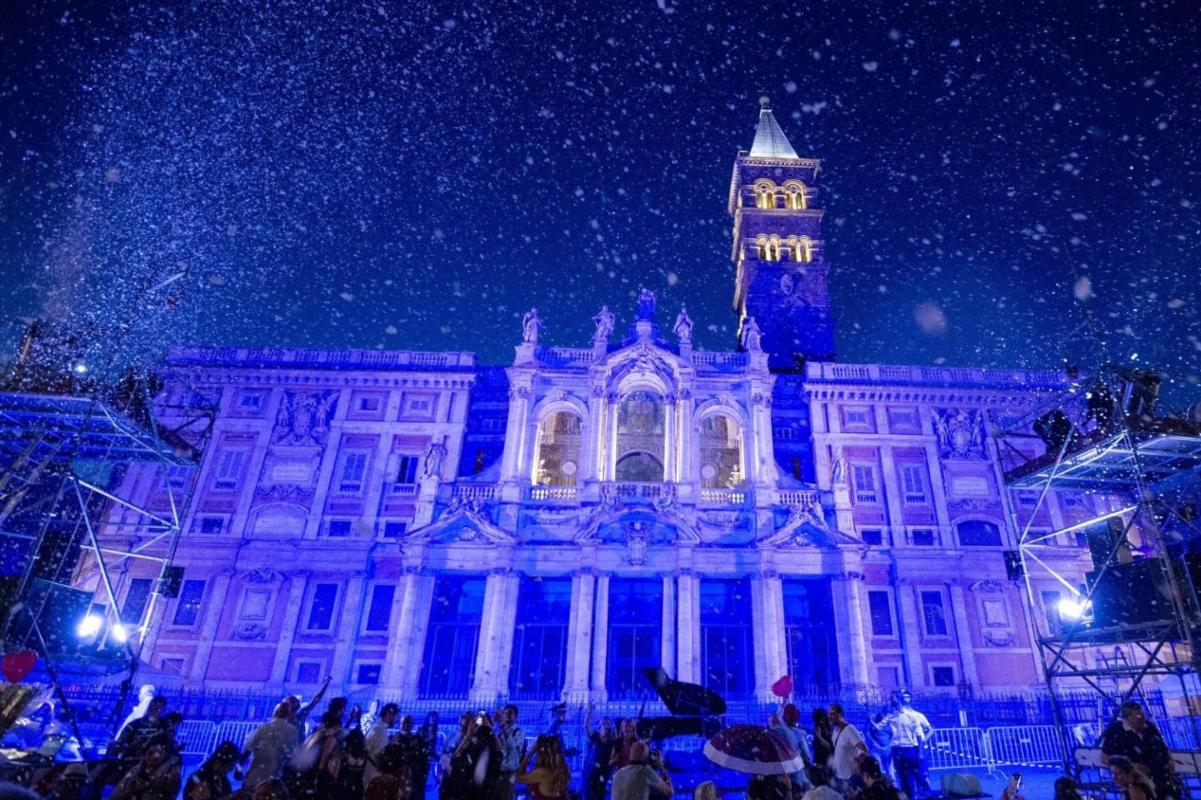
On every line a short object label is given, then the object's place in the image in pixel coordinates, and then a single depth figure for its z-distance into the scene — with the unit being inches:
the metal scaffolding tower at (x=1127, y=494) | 457.7
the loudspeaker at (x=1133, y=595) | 470.3
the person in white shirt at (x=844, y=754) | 348.5
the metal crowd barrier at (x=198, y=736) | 653.9
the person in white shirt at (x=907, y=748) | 463.5
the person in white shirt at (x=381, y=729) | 359.9
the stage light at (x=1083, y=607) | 512.1
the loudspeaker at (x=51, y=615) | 572.7
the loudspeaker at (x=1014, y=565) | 706.2
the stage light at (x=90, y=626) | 653.9
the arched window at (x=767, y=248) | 1567.4
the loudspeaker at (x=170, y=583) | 684.1
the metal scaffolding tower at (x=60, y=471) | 550.9
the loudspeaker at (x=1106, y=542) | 579.2
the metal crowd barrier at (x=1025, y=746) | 644.1
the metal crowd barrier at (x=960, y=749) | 639.1
